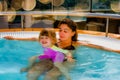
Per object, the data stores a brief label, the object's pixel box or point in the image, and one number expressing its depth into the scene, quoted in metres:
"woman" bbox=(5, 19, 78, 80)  3.01
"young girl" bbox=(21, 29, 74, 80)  3.04
